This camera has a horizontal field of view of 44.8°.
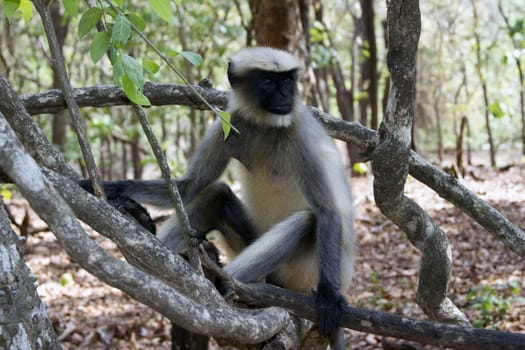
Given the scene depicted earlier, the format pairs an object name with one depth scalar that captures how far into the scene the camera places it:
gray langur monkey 3.66
